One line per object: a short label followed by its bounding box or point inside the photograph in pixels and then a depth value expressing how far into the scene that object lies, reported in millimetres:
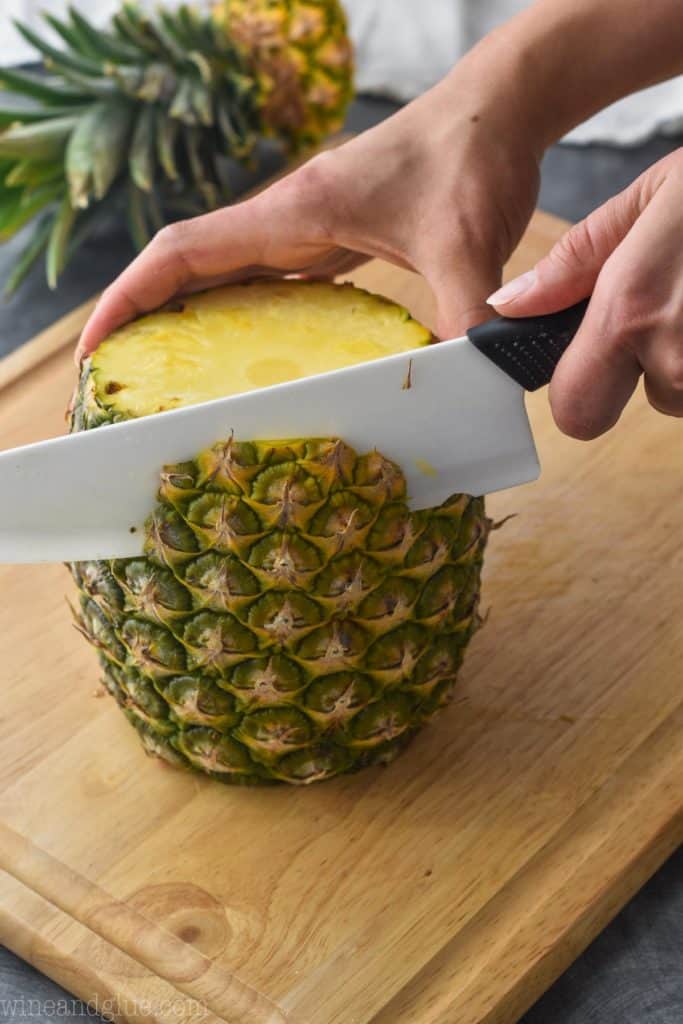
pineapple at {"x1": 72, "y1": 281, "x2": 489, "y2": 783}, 591
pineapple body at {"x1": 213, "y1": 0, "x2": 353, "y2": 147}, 903
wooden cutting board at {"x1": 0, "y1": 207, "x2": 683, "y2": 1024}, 605
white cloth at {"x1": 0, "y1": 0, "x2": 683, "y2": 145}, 1047
